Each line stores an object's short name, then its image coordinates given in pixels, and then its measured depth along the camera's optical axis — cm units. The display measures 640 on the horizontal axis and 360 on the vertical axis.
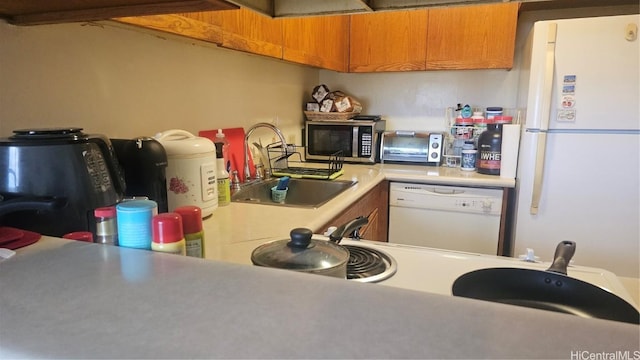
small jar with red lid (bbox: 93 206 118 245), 80
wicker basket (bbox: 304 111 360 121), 276
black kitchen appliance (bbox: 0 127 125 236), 83
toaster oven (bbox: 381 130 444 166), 280
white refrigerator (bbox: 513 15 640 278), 194
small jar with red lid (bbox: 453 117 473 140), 275
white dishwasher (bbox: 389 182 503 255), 236
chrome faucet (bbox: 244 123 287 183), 214
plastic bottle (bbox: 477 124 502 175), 245
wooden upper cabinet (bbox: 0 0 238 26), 91
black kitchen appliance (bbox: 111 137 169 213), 114
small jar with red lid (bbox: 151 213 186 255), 72
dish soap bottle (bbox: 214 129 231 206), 162
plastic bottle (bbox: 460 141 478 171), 261
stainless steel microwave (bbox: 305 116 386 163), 272
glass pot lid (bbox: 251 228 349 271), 72
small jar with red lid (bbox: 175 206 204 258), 81
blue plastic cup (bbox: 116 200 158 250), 74
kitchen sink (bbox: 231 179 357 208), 210
